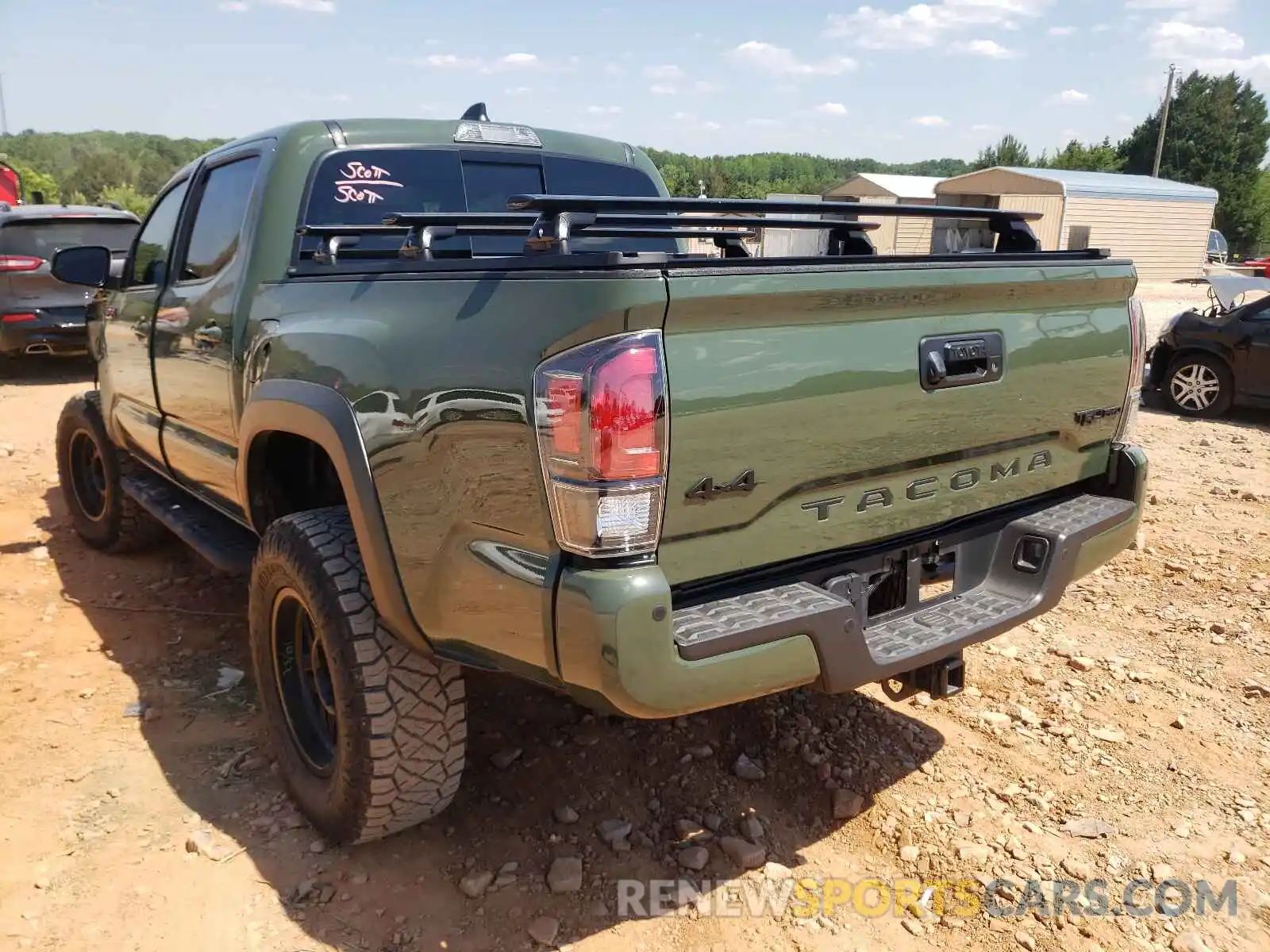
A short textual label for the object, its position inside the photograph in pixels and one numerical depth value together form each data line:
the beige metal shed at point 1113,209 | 28.22
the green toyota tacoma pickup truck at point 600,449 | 1.96
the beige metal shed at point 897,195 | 29.39
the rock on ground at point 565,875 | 2.60
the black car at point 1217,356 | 8.77
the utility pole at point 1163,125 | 47.03
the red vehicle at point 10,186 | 18.88
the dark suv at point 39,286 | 9.96
